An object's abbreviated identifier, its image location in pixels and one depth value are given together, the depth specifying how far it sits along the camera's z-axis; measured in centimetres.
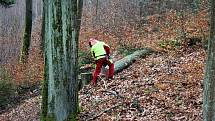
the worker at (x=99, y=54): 1272
